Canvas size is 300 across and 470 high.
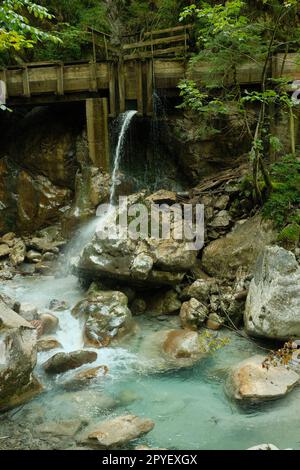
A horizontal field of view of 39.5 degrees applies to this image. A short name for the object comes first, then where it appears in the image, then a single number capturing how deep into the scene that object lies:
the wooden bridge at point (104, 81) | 11.73
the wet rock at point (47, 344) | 7.41
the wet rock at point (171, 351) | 6.85
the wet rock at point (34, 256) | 11.61
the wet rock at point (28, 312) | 8.05
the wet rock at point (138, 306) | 8.75
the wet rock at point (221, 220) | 9.42
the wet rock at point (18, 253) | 11.51
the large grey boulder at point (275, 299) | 6.86
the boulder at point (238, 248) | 8.56
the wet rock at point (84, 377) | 6.33
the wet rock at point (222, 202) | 9.74
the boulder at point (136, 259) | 8.52
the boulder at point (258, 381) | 5.61
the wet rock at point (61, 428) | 5.22
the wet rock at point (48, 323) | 7.91
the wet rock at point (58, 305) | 8.80
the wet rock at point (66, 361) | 6.68
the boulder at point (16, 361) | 5.71
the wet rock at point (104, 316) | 7.64
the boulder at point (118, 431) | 4.87
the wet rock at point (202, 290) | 8.40
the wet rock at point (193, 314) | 7.93
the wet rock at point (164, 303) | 8.62
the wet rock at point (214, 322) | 7.89
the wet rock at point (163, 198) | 10.13
